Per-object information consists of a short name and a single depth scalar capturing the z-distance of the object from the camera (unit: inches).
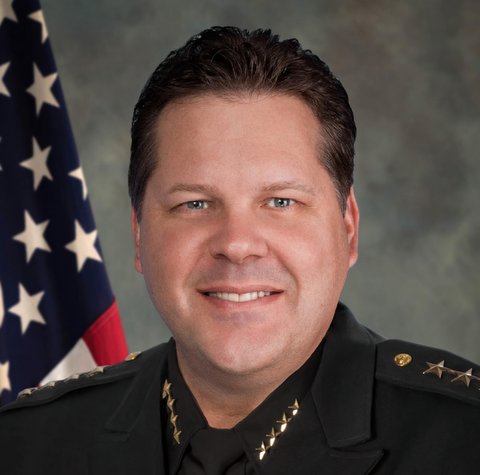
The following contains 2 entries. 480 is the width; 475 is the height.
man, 48.5
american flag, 68.3
